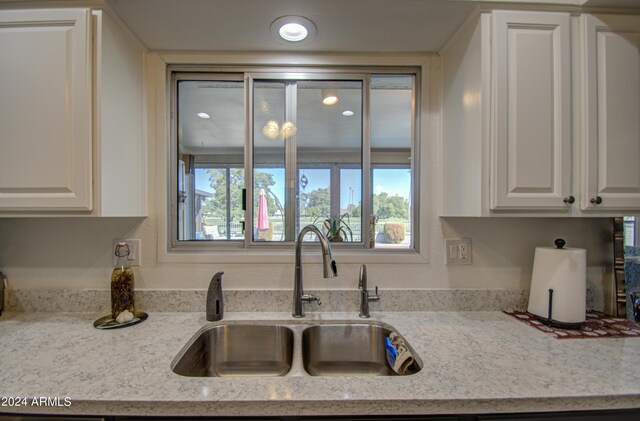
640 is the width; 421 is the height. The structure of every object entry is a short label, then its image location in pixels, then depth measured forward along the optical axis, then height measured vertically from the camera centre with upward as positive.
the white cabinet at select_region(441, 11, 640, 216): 1.07 +0.37
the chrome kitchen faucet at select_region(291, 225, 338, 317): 1.28 -0.36
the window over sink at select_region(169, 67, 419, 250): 1.45 +0.29
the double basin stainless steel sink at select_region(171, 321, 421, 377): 1.21 -0.61
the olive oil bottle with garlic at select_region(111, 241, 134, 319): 1.25 -0.35
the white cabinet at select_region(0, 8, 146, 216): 1.04 +0.37
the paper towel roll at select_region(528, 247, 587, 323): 1.15 -0.31
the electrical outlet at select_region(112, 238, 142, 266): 1.36 -0.21
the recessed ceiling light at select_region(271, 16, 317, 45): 1.16 +0.78
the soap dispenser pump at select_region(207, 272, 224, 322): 1.24 -0.41
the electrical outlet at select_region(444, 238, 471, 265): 1.39 -0.22
